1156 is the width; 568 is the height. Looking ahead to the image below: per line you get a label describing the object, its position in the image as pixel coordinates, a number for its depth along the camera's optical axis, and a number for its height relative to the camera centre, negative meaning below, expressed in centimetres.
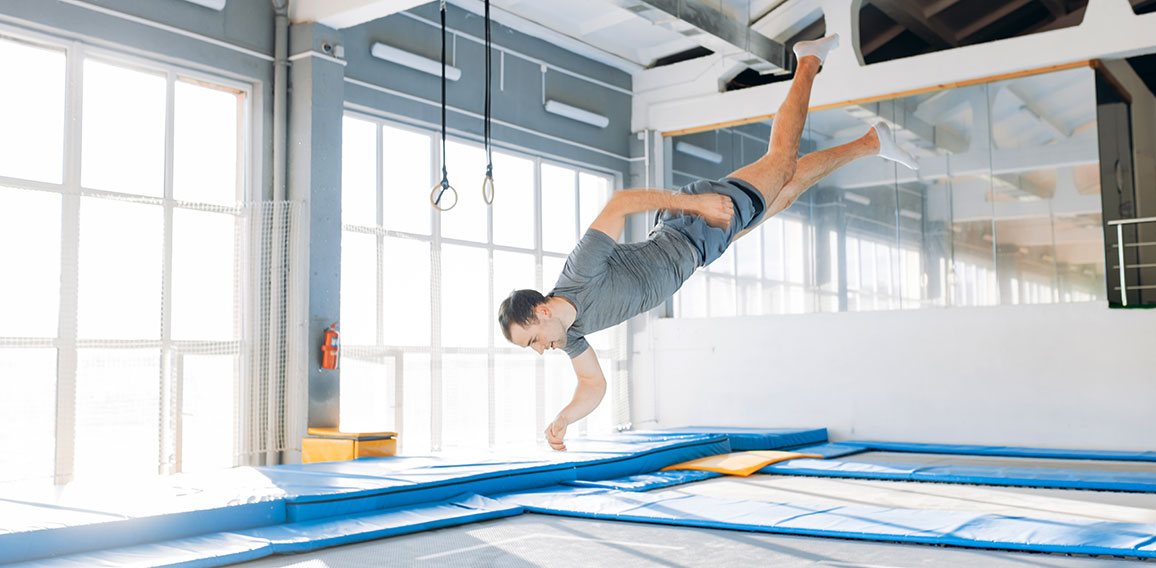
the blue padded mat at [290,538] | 361 -80
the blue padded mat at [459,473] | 461 -72
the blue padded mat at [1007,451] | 710 -89
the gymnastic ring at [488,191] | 595 +109
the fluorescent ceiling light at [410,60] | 782 +257
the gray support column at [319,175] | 693 +138
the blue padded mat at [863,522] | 385 -84
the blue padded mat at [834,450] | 768 -89
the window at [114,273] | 573 +57
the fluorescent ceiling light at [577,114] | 955 +253
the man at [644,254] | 331 +38
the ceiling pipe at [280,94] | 709 +202
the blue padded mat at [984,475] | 563 -87
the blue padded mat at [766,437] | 805 -82
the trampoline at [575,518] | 377 -84
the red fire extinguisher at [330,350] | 688 +3
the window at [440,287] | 766 +59
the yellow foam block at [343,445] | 645 -65
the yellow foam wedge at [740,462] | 667 -86
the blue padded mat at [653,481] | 577 -87
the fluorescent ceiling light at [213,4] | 670 +258
